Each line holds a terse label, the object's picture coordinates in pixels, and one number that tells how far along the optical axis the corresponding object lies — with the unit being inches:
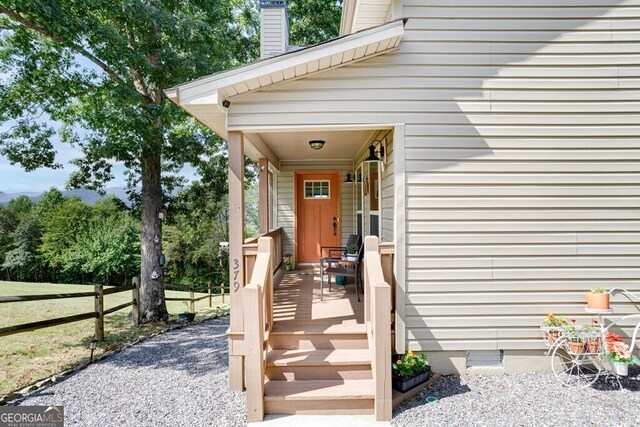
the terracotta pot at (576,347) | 137.7
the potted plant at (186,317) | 322.3
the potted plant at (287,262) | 306.0
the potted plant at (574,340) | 137.9
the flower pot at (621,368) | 131.1
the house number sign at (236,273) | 149.2
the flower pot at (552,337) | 141.8
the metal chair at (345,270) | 195.7
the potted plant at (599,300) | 142.6
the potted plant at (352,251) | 222.9
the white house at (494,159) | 149.1
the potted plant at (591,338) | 139.6
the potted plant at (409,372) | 133.0
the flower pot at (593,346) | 139.3
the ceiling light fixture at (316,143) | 225.0
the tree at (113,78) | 245.3
